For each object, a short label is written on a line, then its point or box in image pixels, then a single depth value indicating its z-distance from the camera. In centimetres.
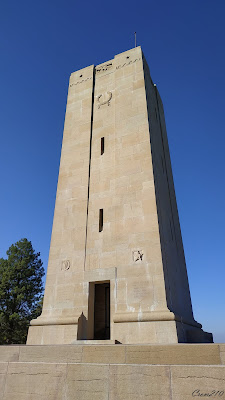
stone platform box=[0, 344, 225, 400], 715
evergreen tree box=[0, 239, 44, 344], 3186
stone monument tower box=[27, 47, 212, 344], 1360
